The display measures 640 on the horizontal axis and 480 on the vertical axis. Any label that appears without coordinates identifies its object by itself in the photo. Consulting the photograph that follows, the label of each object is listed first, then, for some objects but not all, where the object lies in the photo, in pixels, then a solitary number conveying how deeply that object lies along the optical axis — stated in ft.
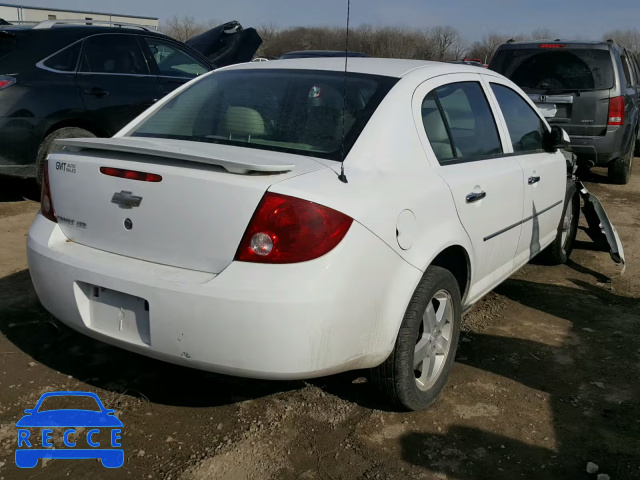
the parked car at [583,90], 26.09
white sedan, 7.85
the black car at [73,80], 19.77
